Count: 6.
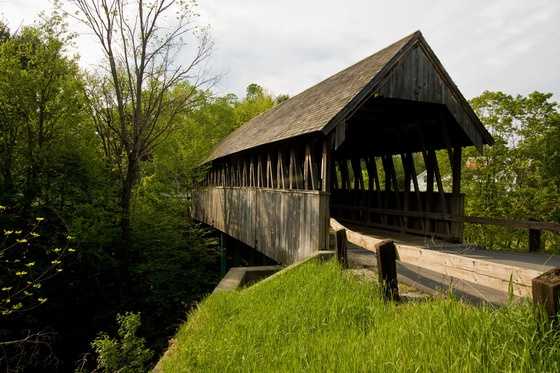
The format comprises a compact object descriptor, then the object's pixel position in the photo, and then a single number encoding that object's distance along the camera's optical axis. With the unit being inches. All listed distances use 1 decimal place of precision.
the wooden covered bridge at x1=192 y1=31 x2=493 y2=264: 300.2
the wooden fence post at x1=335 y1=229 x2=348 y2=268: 231.3
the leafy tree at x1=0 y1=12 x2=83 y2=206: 456.3
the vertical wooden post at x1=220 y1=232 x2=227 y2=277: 692.4
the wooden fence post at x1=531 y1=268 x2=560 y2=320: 97.5
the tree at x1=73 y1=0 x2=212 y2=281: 522.3
